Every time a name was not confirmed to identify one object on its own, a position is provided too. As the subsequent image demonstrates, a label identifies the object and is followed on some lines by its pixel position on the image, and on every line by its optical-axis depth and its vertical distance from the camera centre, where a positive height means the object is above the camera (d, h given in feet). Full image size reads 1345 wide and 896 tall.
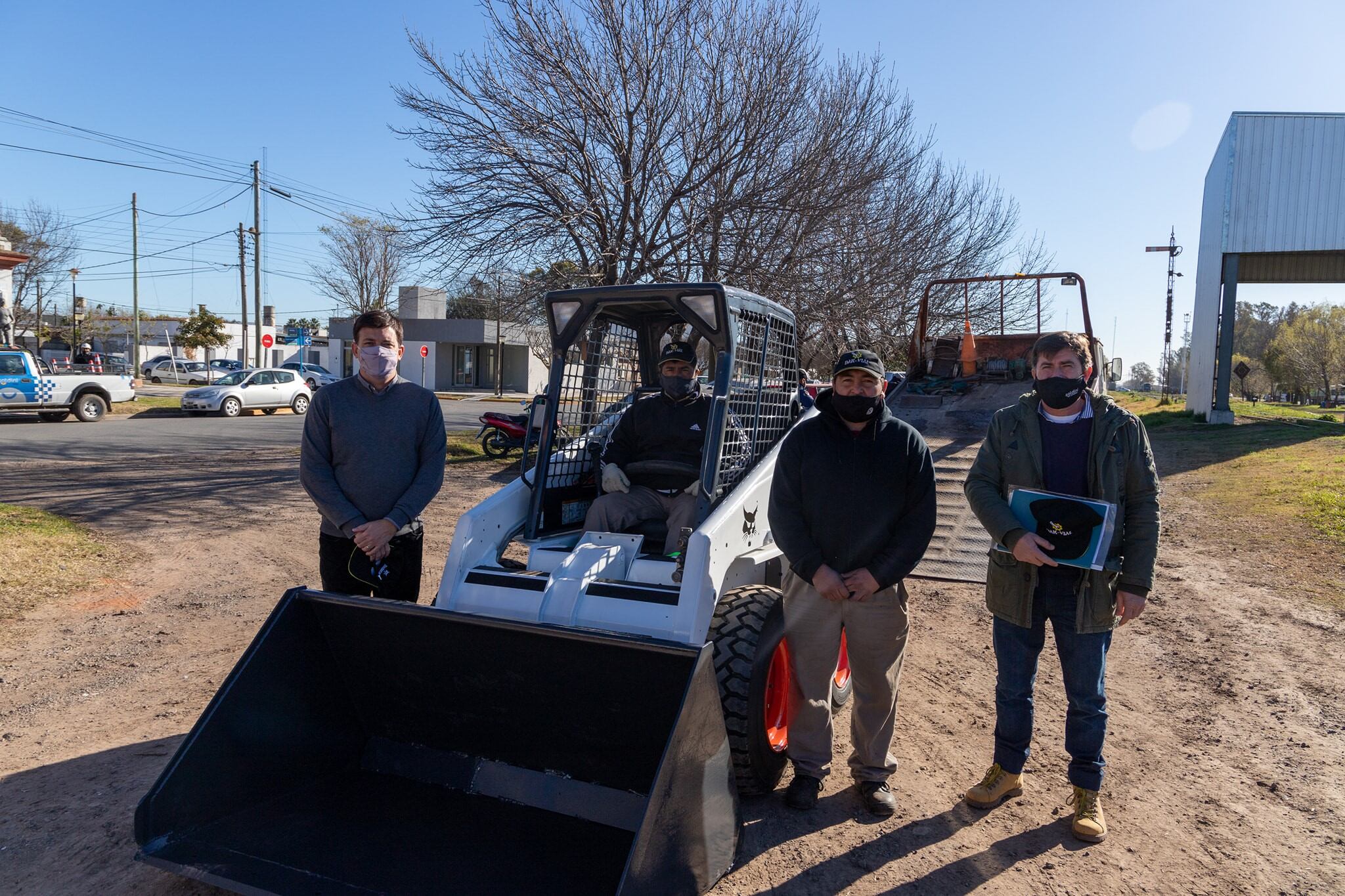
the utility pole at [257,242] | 100.22 +14.48
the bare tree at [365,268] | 135.54 +16.33
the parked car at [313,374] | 104.90 -0.31
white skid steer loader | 9.86 -4.38
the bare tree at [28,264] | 133.69 +15.48
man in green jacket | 11.61 -2.03
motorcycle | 49.75 -3.21
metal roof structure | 60.64 +13.78
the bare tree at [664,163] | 39.14 +9.81
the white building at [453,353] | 154.30 +4.06
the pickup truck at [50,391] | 64.28 -1.88
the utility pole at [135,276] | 136.26 +14.27
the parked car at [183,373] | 139.54 -0.81
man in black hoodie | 12.25 -2.26
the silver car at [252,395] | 79.10 -2.26
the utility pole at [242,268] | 111.24 +13.04
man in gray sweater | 13.47 -1.38
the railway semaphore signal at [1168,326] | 153.48 +12.07
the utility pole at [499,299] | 42.47 +3.70
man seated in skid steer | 15.39 -1.31
